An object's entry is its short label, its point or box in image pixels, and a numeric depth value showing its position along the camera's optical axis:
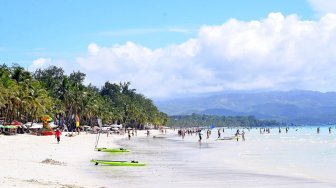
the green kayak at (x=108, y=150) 40.84
